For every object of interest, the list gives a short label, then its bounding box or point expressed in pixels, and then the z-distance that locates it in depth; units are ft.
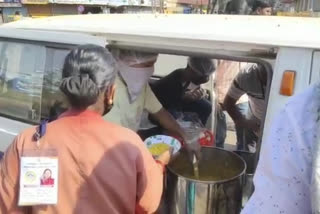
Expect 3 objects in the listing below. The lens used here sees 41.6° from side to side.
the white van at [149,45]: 5.49
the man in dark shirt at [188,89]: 11.19
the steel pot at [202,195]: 6.64
